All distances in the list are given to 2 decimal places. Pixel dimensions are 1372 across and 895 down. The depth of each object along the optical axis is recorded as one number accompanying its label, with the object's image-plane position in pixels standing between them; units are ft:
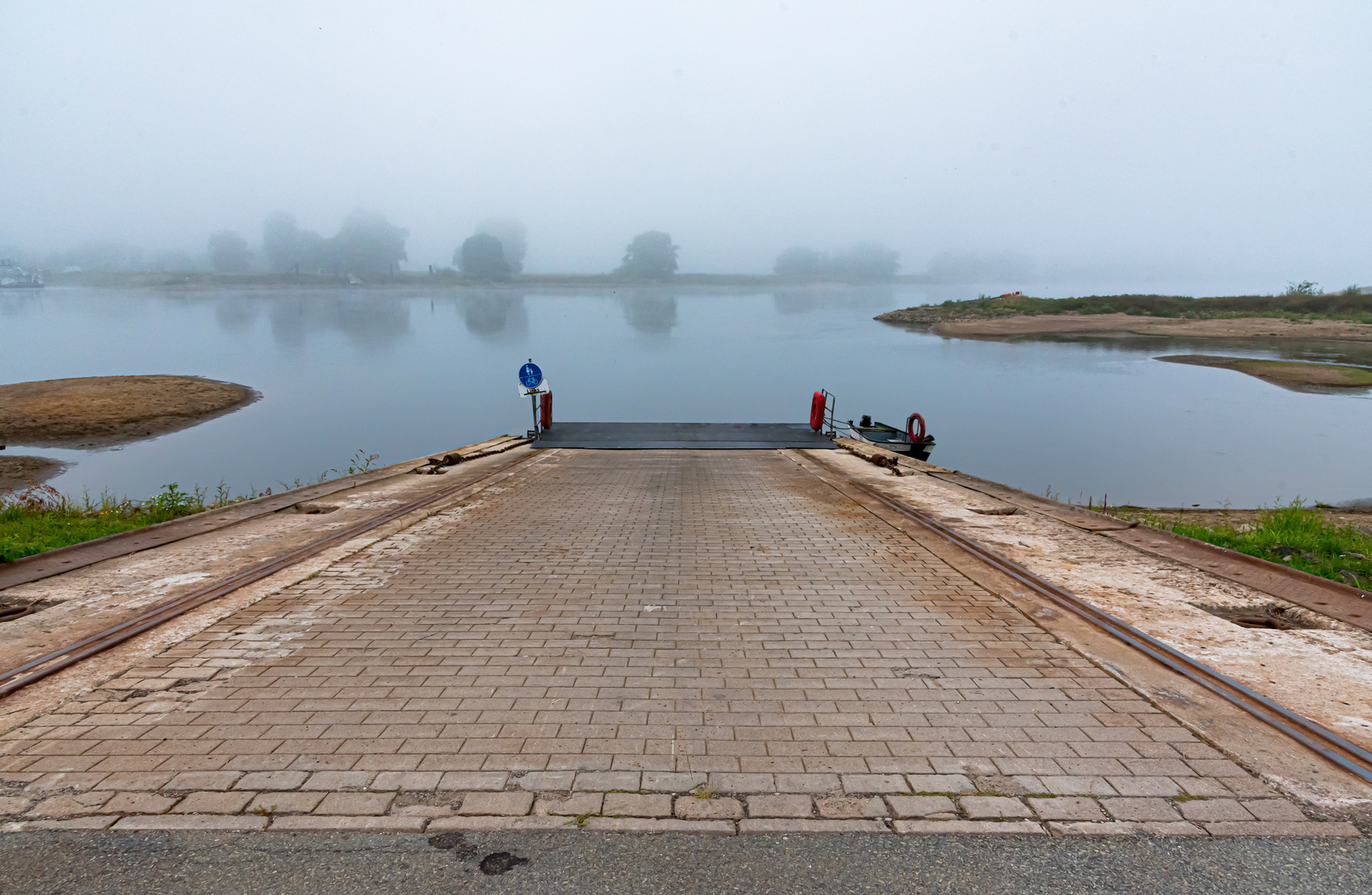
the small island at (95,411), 83.10
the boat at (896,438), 62.69
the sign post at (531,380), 58.29
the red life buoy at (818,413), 66.33
